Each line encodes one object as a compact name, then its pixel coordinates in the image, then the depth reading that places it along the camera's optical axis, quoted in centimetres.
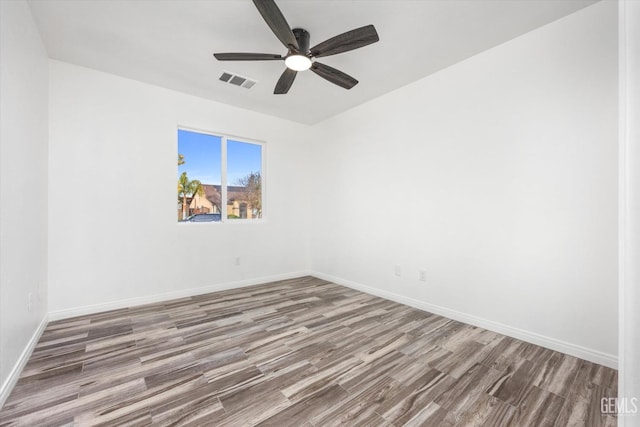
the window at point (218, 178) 389
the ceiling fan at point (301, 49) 187
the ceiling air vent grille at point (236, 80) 323
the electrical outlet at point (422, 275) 325
